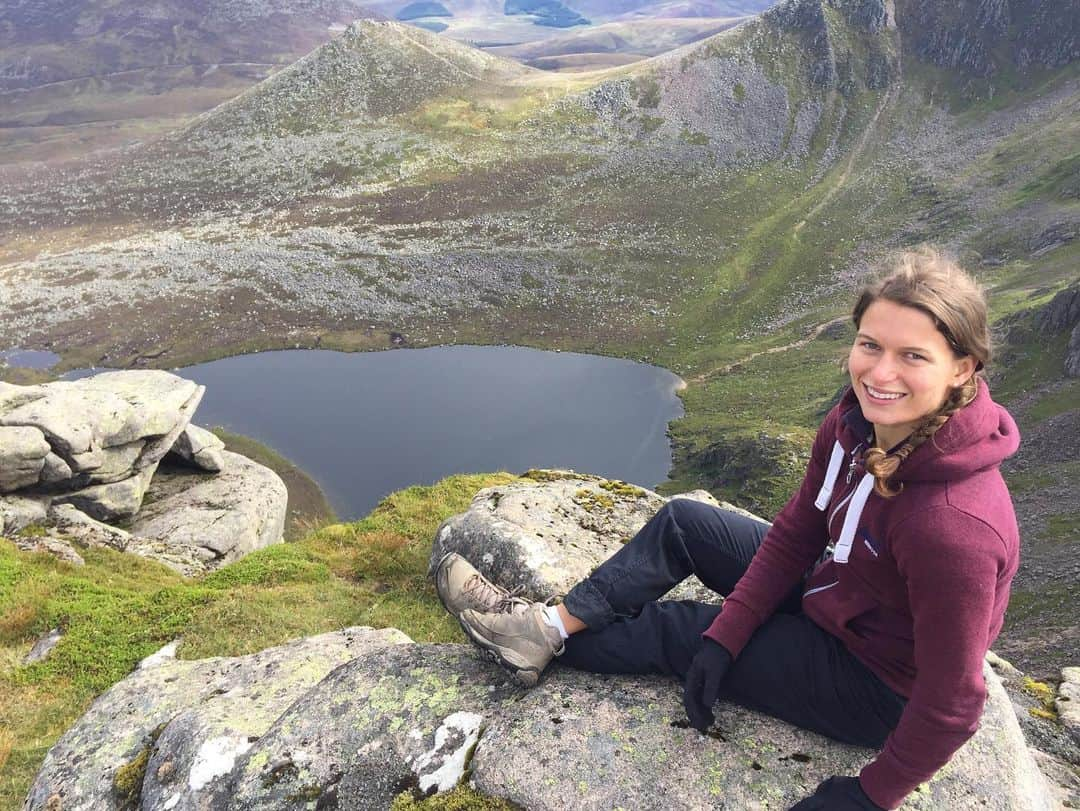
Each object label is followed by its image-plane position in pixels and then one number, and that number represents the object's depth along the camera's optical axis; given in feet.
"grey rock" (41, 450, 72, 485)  95.73
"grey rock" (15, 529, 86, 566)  65.51
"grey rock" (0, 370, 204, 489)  98.02
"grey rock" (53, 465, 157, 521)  100.73
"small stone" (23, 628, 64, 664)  45.88
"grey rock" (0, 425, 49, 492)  89.51
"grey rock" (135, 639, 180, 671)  42.16
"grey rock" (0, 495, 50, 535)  82.58
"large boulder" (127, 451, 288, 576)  88.33
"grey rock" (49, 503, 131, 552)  76.33
